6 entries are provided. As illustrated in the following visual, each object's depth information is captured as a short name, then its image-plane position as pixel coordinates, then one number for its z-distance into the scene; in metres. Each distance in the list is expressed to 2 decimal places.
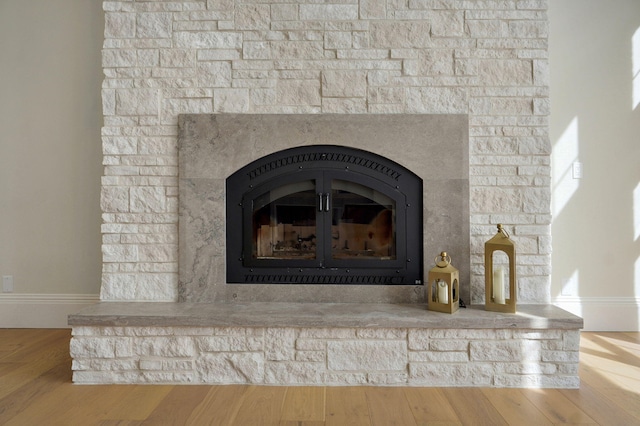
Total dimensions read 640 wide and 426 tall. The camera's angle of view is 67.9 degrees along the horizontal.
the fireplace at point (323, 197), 2.59
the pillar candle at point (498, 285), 2.40
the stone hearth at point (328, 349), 2.23
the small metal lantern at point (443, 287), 2.34
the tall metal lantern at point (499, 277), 2.36
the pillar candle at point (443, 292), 2.35
